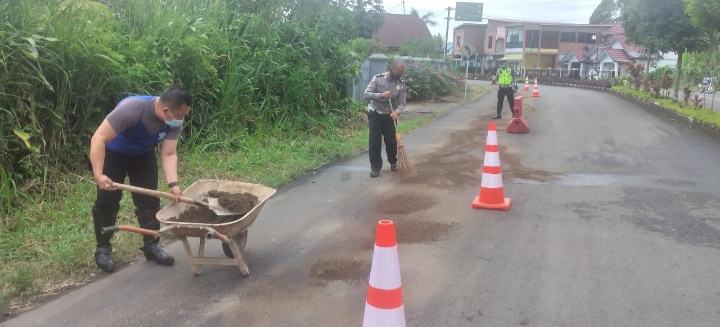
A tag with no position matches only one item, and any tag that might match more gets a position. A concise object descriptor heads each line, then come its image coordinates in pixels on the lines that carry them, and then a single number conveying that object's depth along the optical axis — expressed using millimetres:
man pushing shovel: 4262
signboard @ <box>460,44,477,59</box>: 24875
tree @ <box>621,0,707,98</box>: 17484
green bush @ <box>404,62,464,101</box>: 22266
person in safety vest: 16078
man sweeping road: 8453
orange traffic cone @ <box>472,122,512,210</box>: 6598
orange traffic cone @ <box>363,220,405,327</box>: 3062
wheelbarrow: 4180
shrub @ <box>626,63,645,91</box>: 25984
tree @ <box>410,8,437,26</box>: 66625
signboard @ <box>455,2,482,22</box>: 46781
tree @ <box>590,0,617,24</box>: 82638
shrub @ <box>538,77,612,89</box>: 35875
